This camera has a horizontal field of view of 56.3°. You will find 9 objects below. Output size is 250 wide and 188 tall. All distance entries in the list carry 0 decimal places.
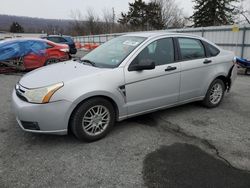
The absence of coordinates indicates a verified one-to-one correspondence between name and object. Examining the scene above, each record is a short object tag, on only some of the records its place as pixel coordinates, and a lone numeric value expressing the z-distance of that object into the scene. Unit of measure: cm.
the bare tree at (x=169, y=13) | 4519
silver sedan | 323
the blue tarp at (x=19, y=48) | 962
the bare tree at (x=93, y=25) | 4684
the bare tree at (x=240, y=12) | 2968
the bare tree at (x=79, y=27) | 5009
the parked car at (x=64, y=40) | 1684
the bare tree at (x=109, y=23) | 4326
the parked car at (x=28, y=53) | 966
